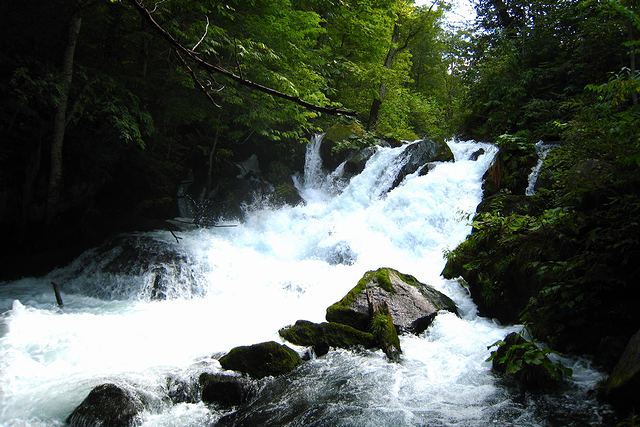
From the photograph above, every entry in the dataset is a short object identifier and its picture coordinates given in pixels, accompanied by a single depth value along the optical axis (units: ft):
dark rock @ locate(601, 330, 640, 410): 12.14
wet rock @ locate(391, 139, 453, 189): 43.62
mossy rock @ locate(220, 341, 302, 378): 18.45
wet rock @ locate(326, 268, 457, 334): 22.22
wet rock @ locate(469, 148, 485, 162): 41.71
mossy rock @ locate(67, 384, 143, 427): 14.65
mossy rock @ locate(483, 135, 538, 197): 31.22
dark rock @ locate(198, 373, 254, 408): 16.58
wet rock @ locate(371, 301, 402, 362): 19.98
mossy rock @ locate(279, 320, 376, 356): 20.94
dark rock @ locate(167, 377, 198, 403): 16.69
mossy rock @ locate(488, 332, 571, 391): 15.08
